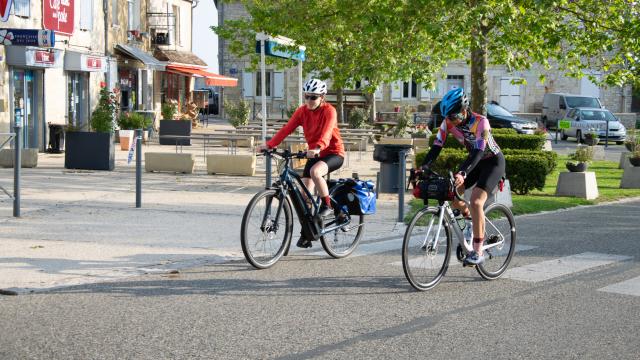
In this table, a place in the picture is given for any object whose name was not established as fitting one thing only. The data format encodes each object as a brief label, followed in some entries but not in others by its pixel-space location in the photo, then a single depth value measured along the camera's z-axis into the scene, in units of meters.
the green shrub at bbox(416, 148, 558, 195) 17.97
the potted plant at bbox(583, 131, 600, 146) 31.33
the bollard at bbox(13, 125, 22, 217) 12.12
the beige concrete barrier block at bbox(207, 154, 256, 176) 19.66
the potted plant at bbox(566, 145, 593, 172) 18.34
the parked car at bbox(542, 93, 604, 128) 48.34
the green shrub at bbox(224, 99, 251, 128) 36.84
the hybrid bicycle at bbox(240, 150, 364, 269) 8.81
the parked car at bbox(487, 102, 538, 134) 39.75
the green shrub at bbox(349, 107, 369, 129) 35.64
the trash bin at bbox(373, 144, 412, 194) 15.91
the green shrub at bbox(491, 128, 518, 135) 26.52
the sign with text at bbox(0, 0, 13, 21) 14.86
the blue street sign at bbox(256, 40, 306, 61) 19.41
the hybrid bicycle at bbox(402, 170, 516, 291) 7.99
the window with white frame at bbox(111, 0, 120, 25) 35.03
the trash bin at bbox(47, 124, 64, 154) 25.98
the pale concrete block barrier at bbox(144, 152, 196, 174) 20.09
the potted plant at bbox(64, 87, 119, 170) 20.03
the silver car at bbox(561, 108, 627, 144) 41.44
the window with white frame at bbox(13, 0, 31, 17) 25.24
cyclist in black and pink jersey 8.17
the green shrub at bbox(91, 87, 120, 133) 25.62
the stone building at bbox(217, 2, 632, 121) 58.84
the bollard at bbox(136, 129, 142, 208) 13.46
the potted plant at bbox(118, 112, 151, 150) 30.70
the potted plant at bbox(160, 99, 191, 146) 33.78
